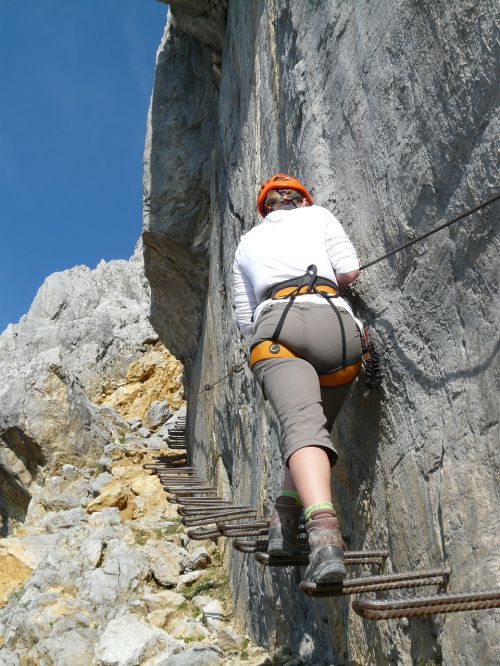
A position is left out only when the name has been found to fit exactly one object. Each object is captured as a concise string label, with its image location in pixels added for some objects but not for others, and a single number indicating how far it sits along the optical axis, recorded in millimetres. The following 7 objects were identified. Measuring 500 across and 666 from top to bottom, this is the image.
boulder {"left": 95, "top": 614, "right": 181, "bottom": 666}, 5918
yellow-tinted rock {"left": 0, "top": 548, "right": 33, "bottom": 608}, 9102
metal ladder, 2131
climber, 2730
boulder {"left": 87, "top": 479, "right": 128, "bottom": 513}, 11180
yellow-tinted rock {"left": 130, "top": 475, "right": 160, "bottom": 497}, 11570
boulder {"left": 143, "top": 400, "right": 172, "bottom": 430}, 19638
